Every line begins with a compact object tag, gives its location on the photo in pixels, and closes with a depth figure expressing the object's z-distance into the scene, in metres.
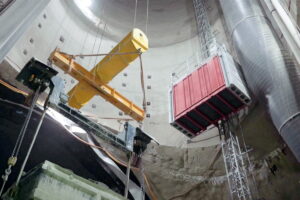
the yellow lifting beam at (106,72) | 9.02
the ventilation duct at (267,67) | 6.99
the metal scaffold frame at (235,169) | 7.97
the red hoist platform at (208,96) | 8.73
